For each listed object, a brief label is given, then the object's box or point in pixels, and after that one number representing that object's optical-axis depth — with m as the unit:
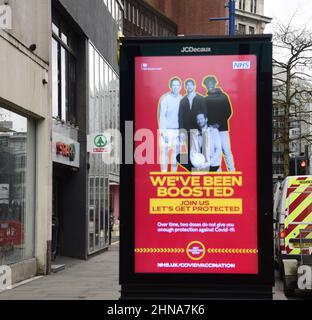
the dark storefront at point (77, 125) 17.14
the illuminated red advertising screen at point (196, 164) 5.23
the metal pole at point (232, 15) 21.31
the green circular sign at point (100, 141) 17.66
